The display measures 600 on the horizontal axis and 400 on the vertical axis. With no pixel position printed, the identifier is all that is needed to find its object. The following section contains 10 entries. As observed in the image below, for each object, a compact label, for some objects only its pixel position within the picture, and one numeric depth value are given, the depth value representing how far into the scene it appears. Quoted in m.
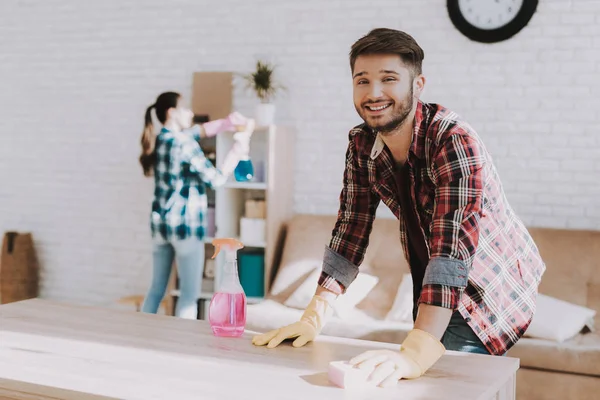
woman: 4.31
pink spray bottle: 2.05
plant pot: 4.63
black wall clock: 4.29
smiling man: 1.80
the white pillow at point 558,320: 3.59
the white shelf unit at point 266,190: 4.61
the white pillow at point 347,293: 4.12
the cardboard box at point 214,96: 5.00
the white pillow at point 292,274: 4.45
